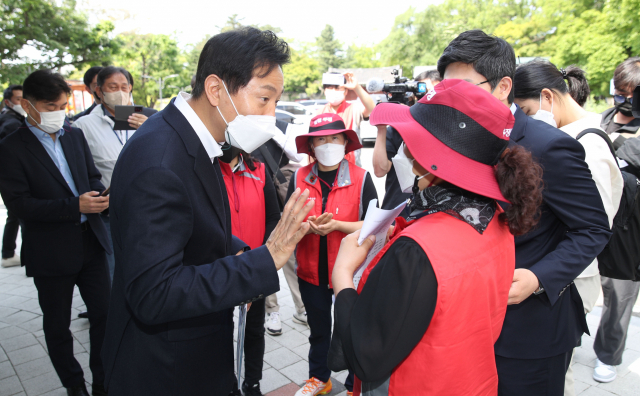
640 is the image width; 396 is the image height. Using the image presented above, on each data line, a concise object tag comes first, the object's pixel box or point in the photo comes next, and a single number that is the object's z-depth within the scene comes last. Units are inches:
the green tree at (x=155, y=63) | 1407.5
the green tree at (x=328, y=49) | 2827.3
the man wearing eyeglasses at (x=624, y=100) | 151.5
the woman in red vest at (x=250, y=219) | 112.7
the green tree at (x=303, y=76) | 2199.8
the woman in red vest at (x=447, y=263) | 47.1
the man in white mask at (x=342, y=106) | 206.1
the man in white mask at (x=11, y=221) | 235.5
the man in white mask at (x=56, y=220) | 117.0
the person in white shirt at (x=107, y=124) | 157.8
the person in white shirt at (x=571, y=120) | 87.6
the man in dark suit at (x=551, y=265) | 69.3
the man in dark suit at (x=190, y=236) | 50.6
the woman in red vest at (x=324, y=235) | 120.6
